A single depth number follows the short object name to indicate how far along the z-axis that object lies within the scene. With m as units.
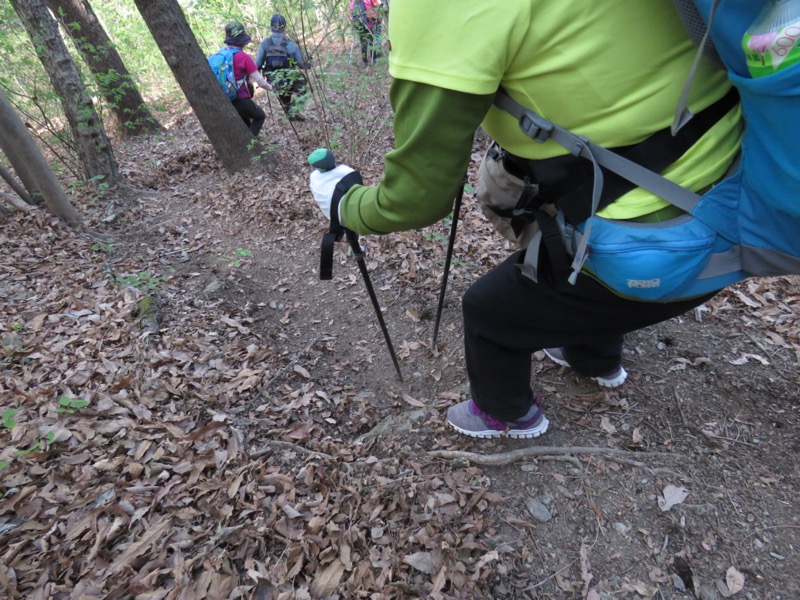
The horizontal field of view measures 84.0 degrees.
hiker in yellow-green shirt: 1.14
